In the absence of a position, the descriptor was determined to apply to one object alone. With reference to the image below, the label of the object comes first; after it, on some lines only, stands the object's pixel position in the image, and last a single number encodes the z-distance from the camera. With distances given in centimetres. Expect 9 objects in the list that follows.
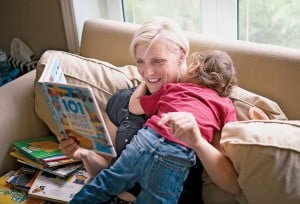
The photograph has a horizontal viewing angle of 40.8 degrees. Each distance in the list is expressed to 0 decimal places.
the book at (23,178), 161
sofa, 110
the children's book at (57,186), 150
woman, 136
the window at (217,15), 181
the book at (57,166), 160
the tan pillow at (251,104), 138
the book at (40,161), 162
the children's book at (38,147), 166
